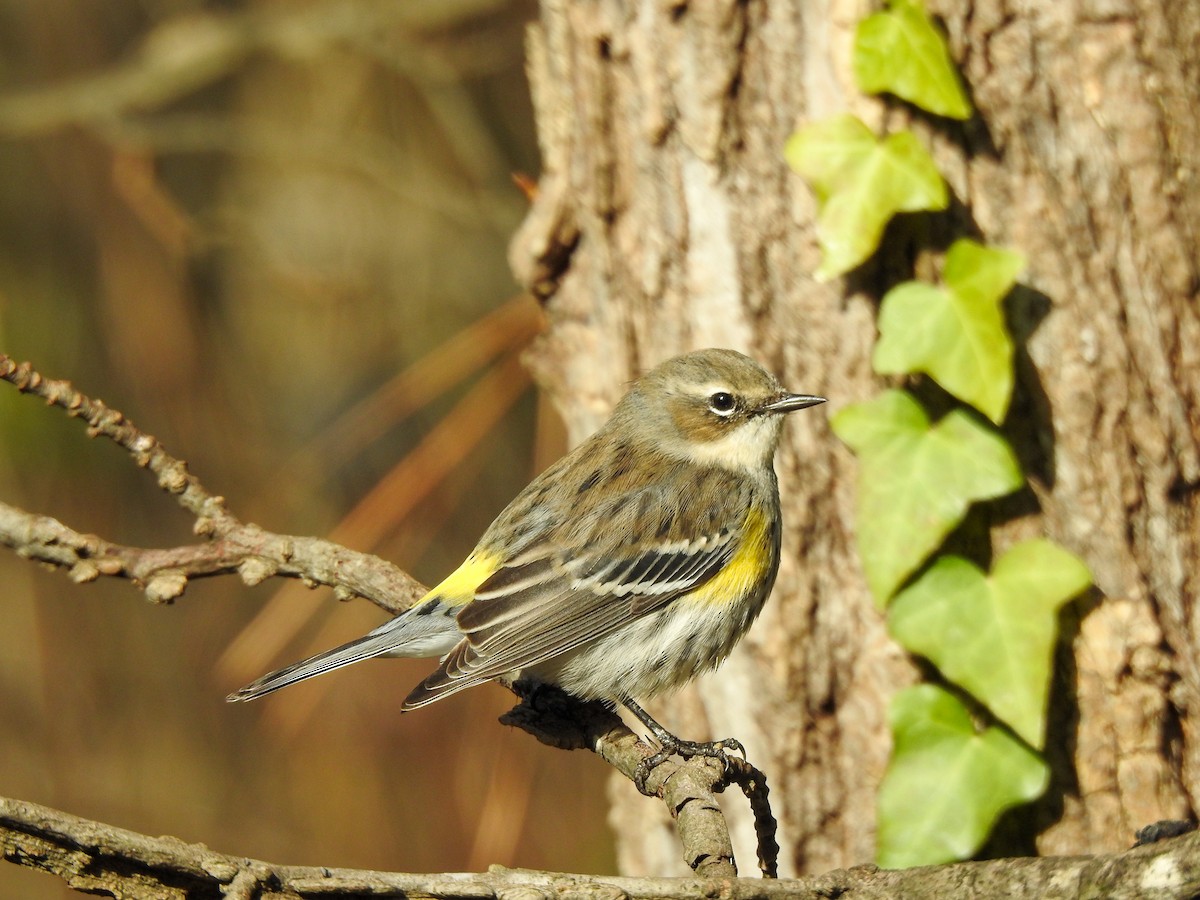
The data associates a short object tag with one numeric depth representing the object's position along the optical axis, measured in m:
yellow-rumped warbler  6.77
